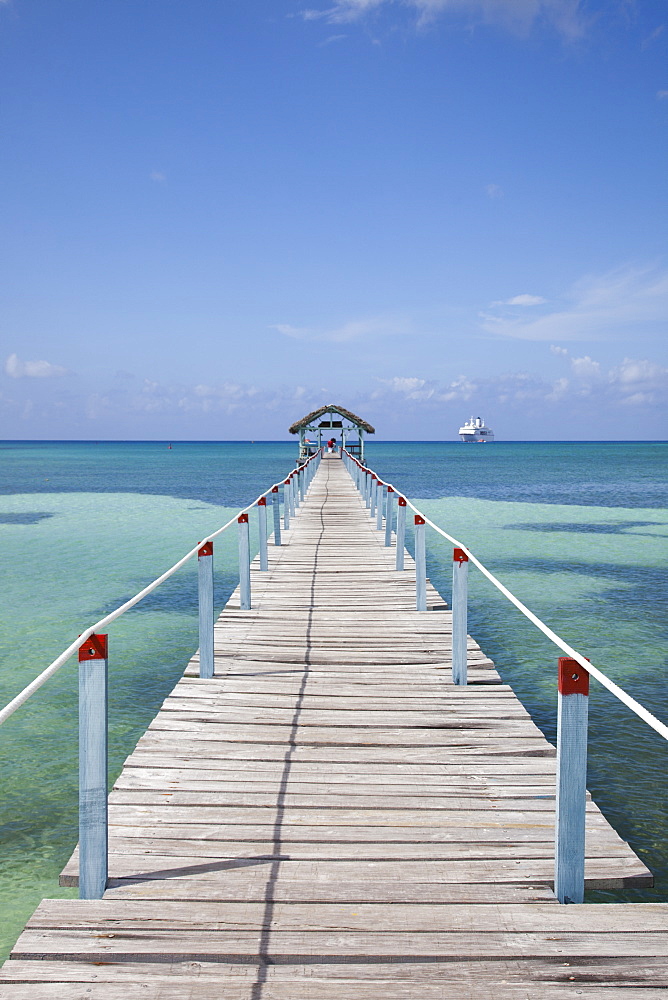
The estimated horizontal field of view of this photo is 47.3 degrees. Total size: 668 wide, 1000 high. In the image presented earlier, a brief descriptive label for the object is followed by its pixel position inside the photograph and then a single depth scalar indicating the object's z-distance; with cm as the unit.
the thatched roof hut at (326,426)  4350
